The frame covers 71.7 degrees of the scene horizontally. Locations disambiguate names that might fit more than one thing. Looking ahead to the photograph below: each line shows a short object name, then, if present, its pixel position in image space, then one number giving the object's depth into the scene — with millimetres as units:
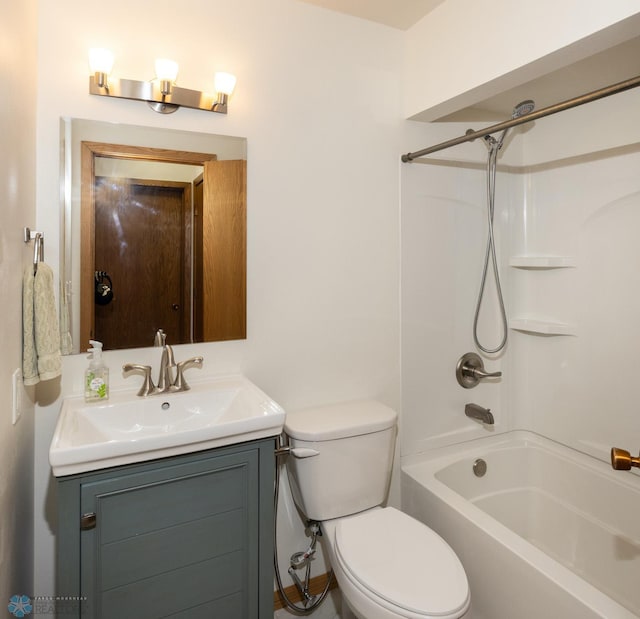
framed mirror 1583
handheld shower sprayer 2197
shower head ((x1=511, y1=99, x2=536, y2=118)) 1738
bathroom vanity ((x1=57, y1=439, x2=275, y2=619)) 1225
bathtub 1438
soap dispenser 1548
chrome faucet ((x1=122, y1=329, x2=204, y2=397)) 1640
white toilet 1356
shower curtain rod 1244
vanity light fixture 1546
